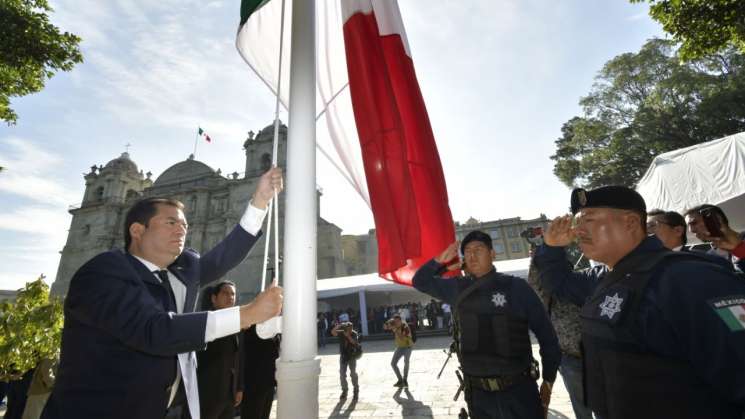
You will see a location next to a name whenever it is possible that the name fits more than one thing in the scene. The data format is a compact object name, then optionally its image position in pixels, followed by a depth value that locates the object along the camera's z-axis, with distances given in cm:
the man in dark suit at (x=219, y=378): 370
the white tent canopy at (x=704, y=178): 621
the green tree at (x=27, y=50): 725
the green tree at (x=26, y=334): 501
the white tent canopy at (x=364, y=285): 1795
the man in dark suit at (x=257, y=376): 447
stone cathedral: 3117
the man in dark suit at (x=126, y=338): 145
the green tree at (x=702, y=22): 647
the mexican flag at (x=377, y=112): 227
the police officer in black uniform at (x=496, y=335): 269
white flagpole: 134
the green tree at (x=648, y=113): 1777
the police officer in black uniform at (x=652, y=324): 124
